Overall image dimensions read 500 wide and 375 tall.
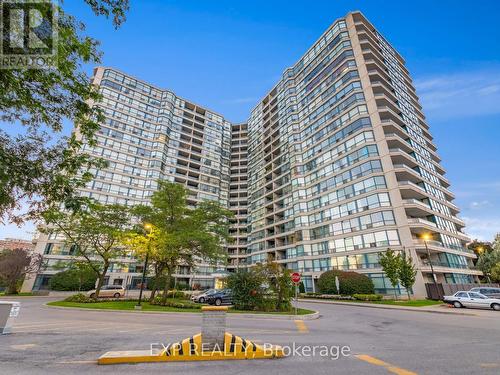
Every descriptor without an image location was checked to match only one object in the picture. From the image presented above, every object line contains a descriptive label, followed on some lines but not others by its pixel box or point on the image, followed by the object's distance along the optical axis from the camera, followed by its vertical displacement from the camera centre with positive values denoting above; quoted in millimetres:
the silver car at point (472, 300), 21516 -771
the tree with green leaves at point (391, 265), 27938 +2703
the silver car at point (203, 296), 25983 -539
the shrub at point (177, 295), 35125 -528
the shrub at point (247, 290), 19641 +76
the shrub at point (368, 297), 30406 -659
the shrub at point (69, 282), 40219 +1334
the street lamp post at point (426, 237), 31797 +6844
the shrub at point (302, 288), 44125 +505
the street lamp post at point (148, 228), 21269 +5237
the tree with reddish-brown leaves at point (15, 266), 38562 +3618
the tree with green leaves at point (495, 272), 43275 +3134
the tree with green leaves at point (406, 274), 27266 +1760
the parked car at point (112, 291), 33828 -13
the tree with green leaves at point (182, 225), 23047 +6272
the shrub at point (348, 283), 33156 +1003
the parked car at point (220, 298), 24948 -696
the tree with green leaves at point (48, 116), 5605 +4106
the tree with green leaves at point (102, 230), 23875 +5446
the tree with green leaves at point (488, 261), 46000 +5224
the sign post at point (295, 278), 17734 +863
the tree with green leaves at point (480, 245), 58312 +10412
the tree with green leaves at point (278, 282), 19547 +660
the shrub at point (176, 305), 21031 -1112
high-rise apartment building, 38000 +25968
